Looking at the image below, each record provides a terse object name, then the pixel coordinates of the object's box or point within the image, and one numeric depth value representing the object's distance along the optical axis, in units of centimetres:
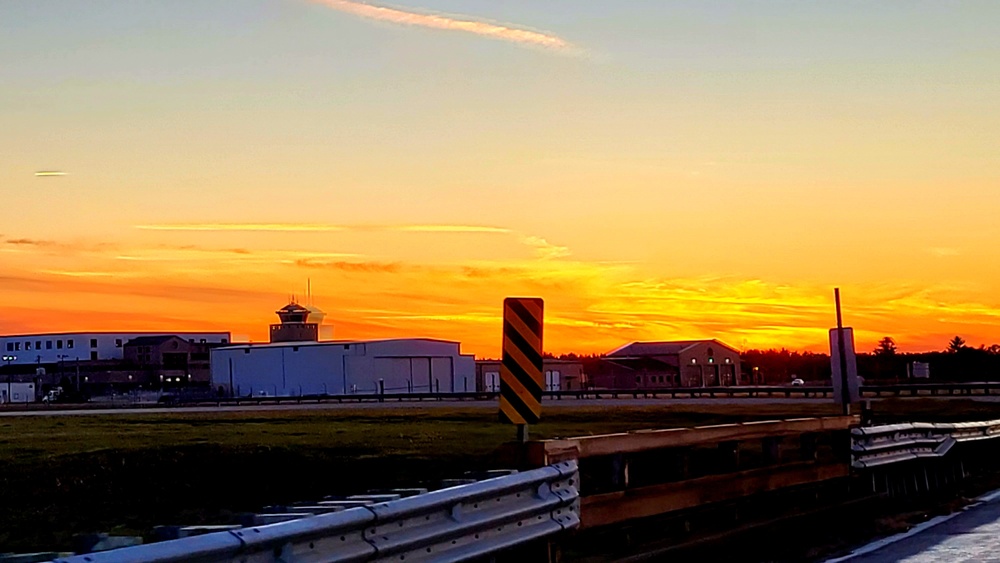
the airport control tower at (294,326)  12888
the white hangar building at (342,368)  11219
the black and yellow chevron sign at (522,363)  1087
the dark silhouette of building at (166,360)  15162
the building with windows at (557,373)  12456
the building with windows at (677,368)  13300
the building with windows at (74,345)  16000
